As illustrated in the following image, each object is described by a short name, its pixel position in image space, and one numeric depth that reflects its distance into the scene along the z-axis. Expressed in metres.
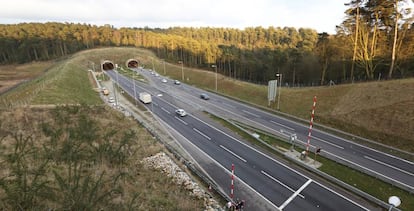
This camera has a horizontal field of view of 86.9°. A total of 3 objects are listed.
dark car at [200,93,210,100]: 47.06
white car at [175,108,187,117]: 37.59
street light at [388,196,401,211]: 10.92
